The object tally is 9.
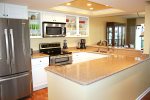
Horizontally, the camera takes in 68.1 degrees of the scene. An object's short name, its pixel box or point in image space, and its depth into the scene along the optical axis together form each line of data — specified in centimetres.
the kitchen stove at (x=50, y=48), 352
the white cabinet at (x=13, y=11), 247
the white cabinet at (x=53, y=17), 337
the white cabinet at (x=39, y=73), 290
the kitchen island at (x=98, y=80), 151
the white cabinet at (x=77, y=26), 398
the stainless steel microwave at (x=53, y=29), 337
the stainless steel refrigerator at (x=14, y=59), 229
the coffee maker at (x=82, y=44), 435
